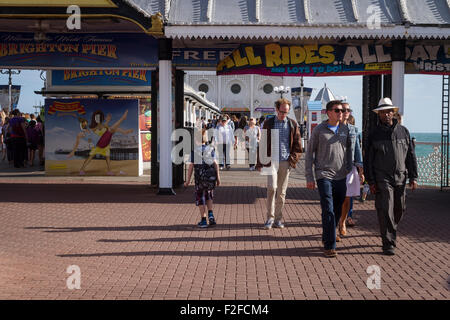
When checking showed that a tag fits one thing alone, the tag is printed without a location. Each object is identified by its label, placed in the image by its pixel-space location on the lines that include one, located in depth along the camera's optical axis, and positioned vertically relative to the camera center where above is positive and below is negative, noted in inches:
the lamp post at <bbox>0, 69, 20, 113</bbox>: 1436.3 +116.3
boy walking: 378.6 -22.6
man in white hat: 308.7 -15.7
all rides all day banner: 539.2 +70.9
